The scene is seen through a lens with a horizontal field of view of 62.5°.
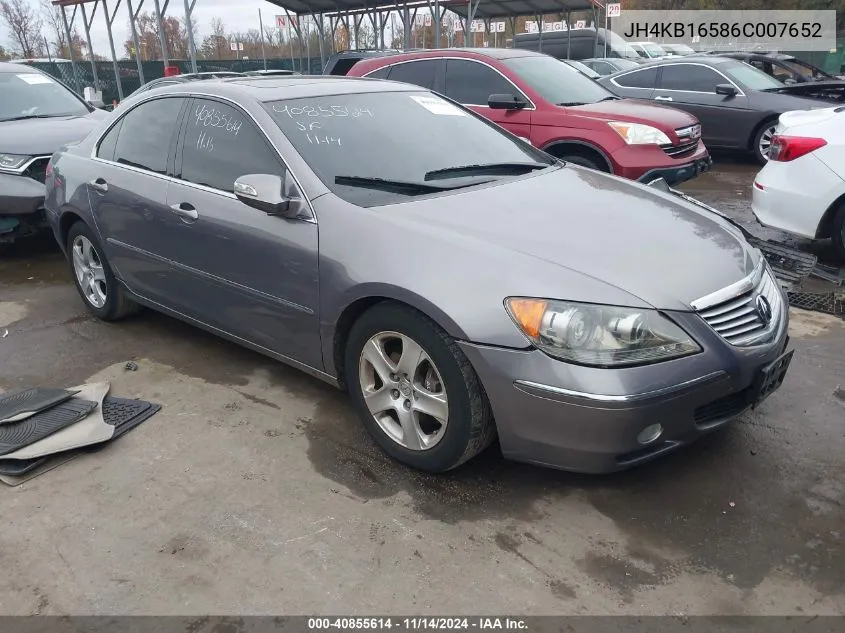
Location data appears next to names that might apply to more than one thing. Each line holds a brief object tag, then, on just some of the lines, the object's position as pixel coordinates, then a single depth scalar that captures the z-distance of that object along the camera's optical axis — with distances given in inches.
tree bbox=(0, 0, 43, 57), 1531.7
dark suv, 237.8
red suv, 265.1
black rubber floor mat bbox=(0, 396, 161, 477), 120.6
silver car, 96.7
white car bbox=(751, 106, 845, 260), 206.4
